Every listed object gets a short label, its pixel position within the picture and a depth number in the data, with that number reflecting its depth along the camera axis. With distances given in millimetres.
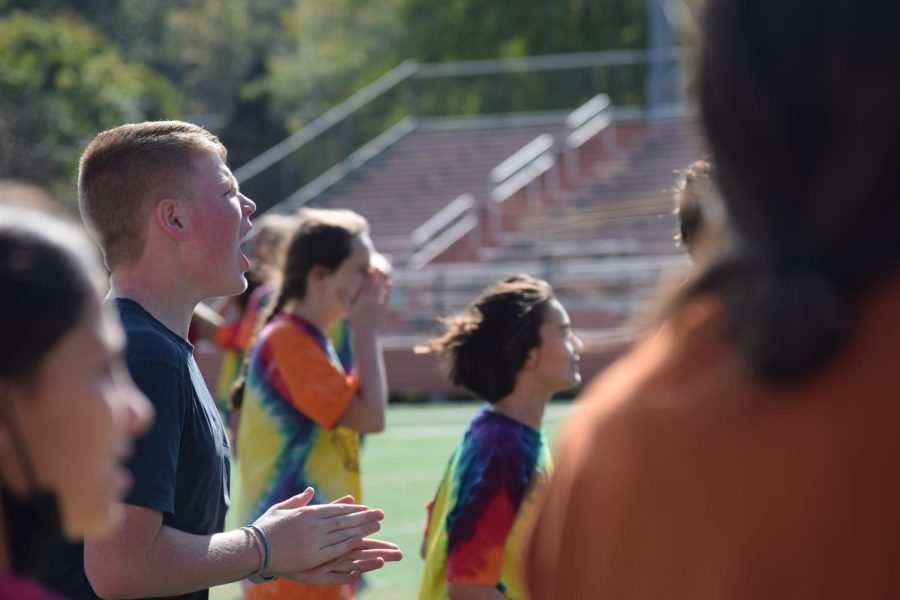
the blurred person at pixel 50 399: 2932
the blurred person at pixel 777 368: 2503
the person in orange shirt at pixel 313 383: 4805
